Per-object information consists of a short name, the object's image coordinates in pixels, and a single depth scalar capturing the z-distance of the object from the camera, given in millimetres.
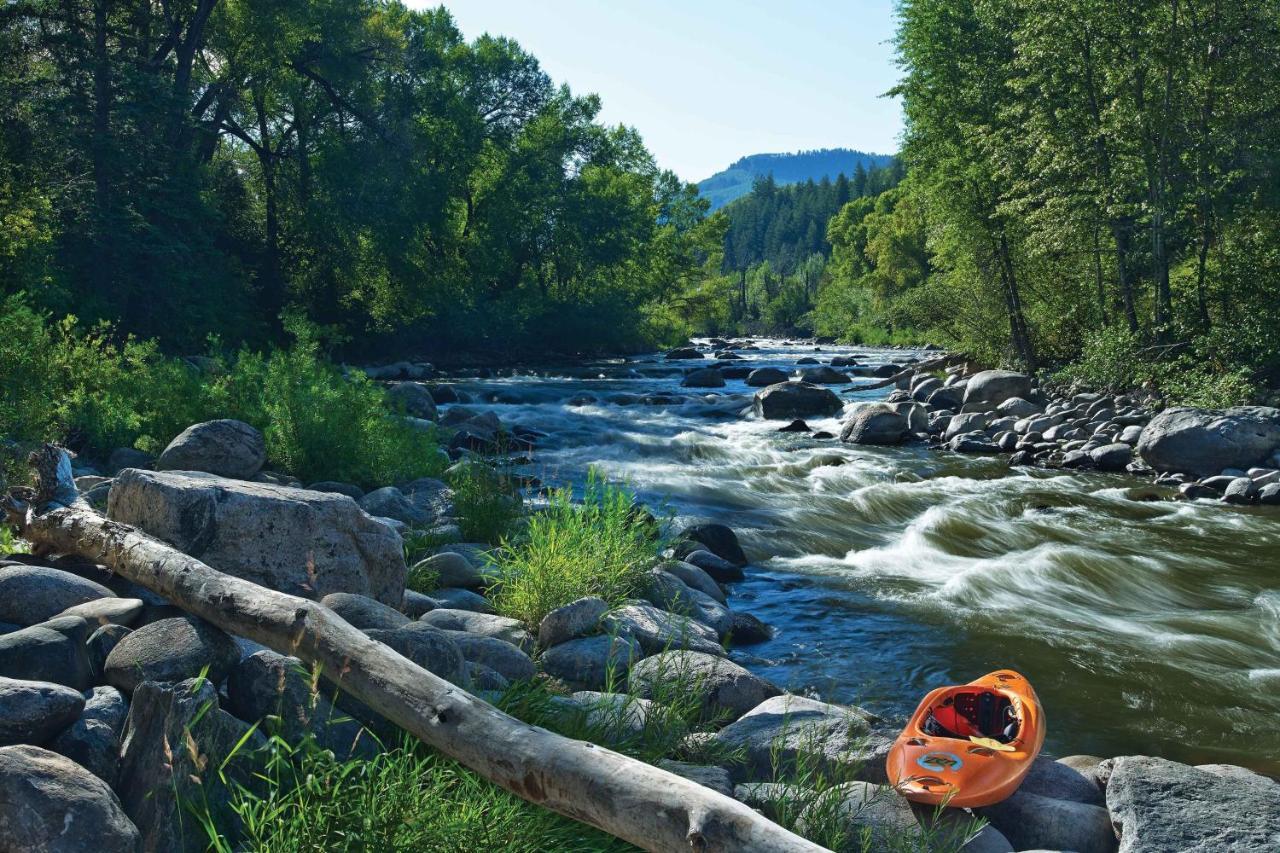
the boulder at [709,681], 5422
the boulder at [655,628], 6449
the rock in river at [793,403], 21688
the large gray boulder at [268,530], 5180
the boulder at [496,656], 5039
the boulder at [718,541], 10188
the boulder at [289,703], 3658
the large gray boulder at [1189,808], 4238
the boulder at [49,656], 3729
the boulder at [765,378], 29016
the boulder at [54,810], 2766
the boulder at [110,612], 4285
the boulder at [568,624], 6176
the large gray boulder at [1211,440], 14180
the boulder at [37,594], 4426
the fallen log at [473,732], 2834
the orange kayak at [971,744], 4363
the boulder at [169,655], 3777
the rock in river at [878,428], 18266
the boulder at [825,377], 29328
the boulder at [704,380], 28625
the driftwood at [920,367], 28141
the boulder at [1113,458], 15312
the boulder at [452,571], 7363
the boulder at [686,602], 7438
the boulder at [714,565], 9602
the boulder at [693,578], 8312
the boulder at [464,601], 6695
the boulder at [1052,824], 4391
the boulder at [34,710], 3213
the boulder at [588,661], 5777
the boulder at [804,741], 4609
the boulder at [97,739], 3350
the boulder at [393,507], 9000
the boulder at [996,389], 20891
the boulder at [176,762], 3064
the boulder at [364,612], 4766
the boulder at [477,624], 5969
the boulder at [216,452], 8727
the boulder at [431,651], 4242
